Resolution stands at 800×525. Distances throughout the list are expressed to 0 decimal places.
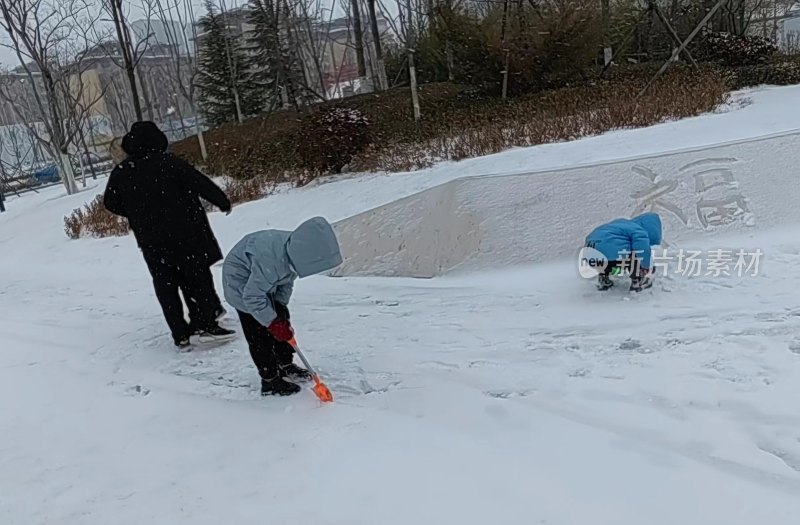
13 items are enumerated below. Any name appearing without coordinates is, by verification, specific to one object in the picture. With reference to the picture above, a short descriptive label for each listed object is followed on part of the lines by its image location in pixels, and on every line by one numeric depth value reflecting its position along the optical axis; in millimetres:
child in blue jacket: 4062
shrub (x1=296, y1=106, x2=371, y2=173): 9617
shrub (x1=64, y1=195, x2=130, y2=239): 9227
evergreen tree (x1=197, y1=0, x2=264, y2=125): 19672
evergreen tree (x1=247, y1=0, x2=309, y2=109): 14891
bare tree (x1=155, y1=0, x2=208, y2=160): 19325
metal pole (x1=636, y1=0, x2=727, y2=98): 10773
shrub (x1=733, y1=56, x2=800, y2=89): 11594
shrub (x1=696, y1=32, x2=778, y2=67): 13008
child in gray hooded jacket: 2955
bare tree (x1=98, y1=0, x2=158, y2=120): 14648
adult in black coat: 3959
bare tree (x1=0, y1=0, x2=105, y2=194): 14898
